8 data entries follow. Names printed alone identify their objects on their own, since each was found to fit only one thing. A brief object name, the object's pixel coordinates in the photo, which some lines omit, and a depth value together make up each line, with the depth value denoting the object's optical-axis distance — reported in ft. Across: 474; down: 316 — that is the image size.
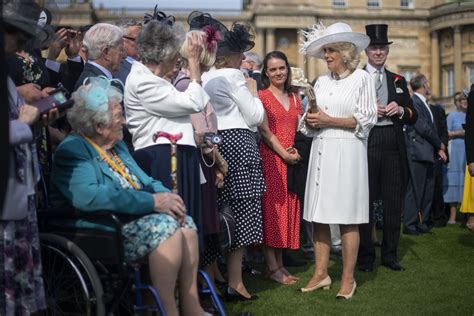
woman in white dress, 22.03
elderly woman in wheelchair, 15.51
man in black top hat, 26.53
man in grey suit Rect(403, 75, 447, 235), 38.60
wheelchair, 14.83
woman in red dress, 24.98
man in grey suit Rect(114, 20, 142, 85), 23.41
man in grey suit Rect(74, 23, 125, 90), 19.75
